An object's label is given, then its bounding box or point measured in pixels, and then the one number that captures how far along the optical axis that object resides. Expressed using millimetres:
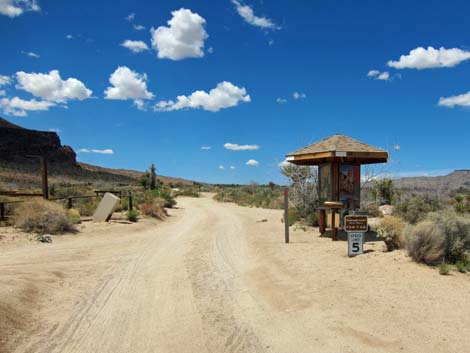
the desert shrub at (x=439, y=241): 8680
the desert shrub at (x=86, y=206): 22641
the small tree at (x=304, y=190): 19547
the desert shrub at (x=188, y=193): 51719
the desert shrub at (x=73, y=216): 17359
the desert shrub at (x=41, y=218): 15477
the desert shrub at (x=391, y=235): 10375
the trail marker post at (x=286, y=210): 12880
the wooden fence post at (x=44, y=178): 20109
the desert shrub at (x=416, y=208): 15712
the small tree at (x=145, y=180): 55153
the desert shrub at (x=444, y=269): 7961
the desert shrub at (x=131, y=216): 20270
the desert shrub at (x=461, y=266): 8133
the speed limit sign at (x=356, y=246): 10273
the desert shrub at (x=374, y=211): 20322
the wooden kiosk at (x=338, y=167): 13711
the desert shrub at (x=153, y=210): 23141
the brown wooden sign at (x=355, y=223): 10242
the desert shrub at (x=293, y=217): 18208
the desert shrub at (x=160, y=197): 29489
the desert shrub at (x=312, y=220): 17312
